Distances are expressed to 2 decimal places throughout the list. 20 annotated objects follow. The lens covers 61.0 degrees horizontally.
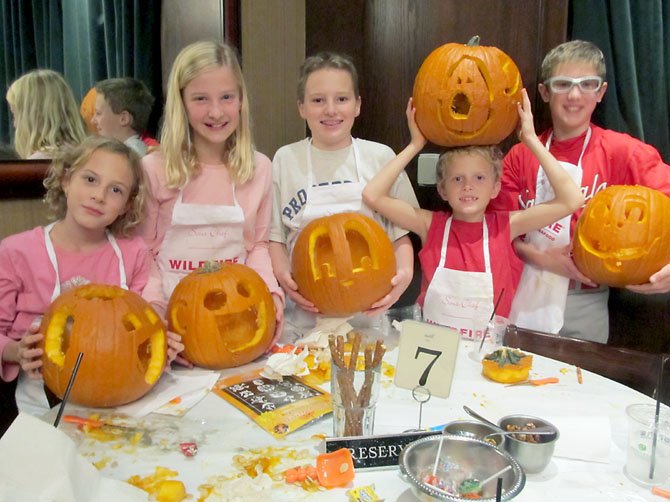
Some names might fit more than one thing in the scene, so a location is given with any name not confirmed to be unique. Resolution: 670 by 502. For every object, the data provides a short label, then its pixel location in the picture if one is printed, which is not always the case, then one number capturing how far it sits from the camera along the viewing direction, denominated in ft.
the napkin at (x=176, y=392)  4.27
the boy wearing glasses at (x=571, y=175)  6.55
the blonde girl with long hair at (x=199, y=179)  6.07
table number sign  4.13
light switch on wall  7.92
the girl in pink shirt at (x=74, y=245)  5.33
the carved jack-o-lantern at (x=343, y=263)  5.47
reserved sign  3.47
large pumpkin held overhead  5.96
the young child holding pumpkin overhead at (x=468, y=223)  6.20
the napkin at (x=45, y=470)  2.64
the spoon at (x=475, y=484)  3.09
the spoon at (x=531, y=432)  3.49
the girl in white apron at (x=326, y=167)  6.38
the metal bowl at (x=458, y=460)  3.12
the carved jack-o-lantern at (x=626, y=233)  5.64
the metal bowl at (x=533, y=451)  3.41
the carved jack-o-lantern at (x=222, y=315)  4.83
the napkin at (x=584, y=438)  3.65
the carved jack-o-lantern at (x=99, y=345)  4.19
